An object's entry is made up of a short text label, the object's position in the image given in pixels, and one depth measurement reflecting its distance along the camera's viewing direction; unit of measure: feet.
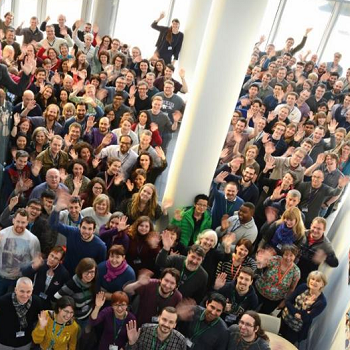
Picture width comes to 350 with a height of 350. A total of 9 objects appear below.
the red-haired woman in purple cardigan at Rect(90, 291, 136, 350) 14.10
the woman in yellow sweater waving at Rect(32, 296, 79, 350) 13.66
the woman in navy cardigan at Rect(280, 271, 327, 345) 16.10
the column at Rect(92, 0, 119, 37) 41.34
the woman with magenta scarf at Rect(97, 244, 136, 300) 15.06
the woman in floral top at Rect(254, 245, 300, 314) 17.03
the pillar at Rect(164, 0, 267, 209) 17.15
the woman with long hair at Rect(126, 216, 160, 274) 16.66
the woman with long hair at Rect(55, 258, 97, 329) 14.60
